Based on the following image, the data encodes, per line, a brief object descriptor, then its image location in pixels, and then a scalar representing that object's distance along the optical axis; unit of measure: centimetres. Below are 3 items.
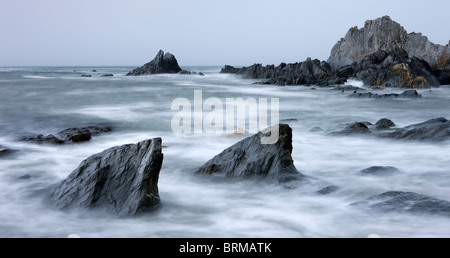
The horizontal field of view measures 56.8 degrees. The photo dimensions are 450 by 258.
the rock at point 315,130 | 1058
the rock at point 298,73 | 3075
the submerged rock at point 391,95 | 2020
